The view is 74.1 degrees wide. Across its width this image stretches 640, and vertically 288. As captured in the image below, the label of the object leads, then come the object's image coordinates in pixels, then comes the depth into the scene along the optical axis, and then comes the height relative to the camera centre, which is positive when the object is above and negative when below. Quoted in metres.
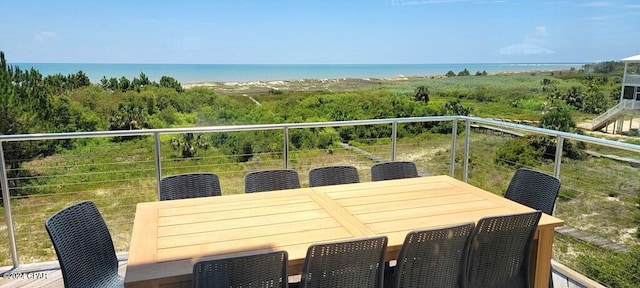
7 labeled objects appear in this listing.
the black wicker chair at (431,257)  1.65 -0.71
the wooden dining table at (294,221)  1.62 -0.68
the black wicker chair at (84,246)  1.80 -0.78
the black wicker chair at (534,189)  2.41 -0.64
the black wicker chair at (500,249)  1.81 -0.74
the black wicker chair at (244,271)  1.37 -0.63
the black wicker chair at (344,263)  1.48 -0.66
